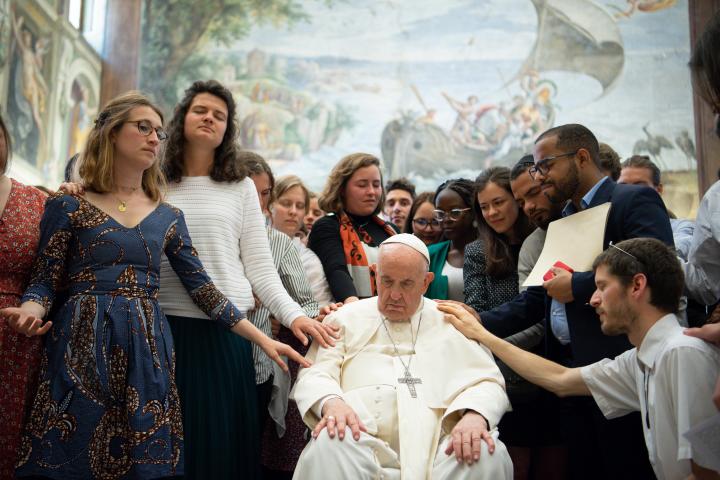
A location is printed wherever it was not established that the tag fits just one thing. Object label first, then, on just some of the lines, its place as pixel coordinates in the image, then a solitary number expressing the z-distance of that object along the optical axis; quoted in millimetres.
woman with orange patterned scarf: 4703
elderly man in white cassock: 3041
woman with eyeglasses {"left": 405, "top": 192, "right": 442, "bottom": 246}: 5484
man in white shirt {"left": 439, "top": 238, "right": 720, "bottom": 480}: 2762
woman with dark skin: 4848
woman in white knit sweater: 3395
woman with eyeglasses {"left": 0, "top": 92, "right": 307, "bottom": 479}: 2811
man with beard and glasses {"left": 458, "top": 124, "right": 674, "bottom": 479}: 3488
